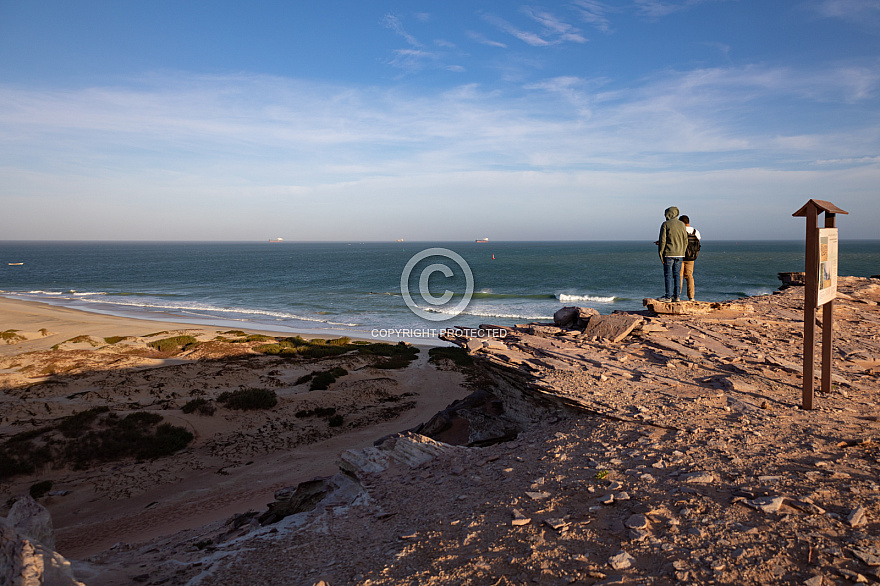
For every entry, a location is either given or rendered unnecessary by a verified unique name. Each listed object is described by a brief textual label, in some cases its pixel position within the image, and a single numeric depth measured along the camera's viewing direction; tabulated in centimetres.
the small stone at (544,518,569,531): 356
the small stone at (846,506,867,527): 308
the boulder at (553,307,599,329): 918
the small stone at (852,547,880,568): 270
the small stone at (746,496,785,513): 335
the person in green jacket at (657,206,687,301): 968
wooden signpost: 530
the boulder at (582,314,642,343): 816
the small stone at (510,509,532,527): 371
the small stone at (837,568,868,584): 260
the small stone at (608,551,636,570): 302
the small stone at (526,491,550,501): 407
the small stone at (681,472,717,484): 392
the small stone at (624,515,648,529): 341
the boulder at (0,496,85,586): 333
